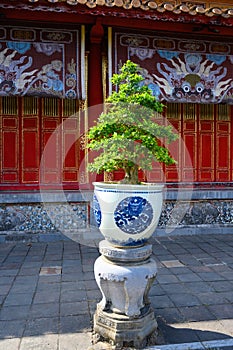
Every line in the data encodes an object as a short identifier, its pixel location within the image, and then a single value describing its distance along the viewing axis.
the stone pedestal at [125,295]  2.71
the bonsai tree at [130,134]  2.85
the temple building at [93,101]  5.72
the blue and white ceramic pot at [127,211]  2.71
